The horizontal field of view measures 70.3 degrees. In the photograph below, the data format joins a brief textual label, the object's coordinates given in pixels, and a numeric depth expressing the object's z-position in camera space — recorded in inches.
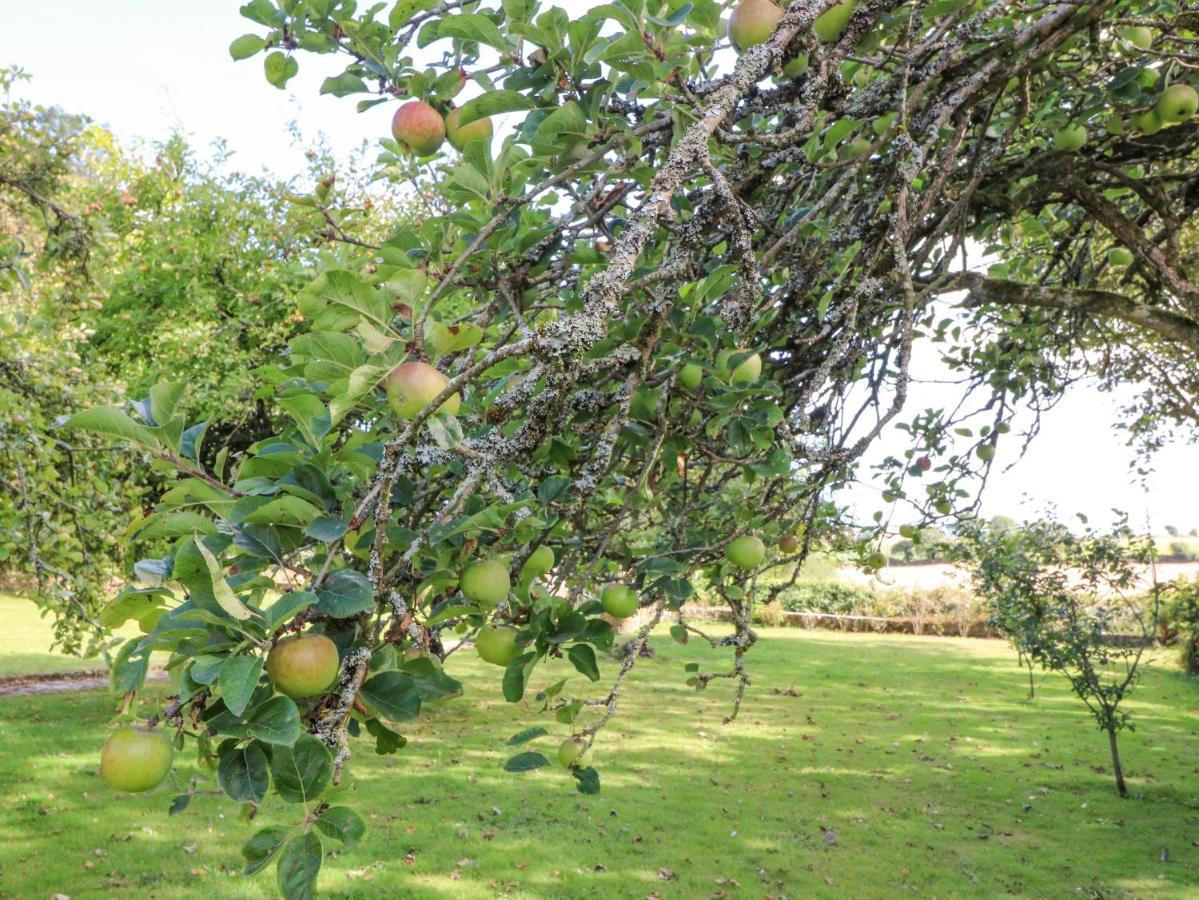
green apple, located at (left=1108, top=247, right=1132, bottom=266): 167.5
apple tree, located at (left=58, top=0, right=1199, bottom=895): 43.3
